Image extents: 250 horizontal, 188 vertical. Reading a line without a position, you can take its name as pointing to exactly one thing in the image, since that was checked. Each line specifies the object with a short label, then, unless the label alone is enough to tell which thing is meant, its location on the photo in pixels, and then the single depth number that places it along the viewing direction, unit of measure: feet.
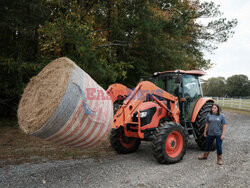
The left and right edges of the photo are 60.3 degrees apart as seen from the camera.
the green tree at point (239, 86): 213.87
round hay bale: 10.25
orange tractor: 16.15
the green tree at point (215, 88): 229.45
